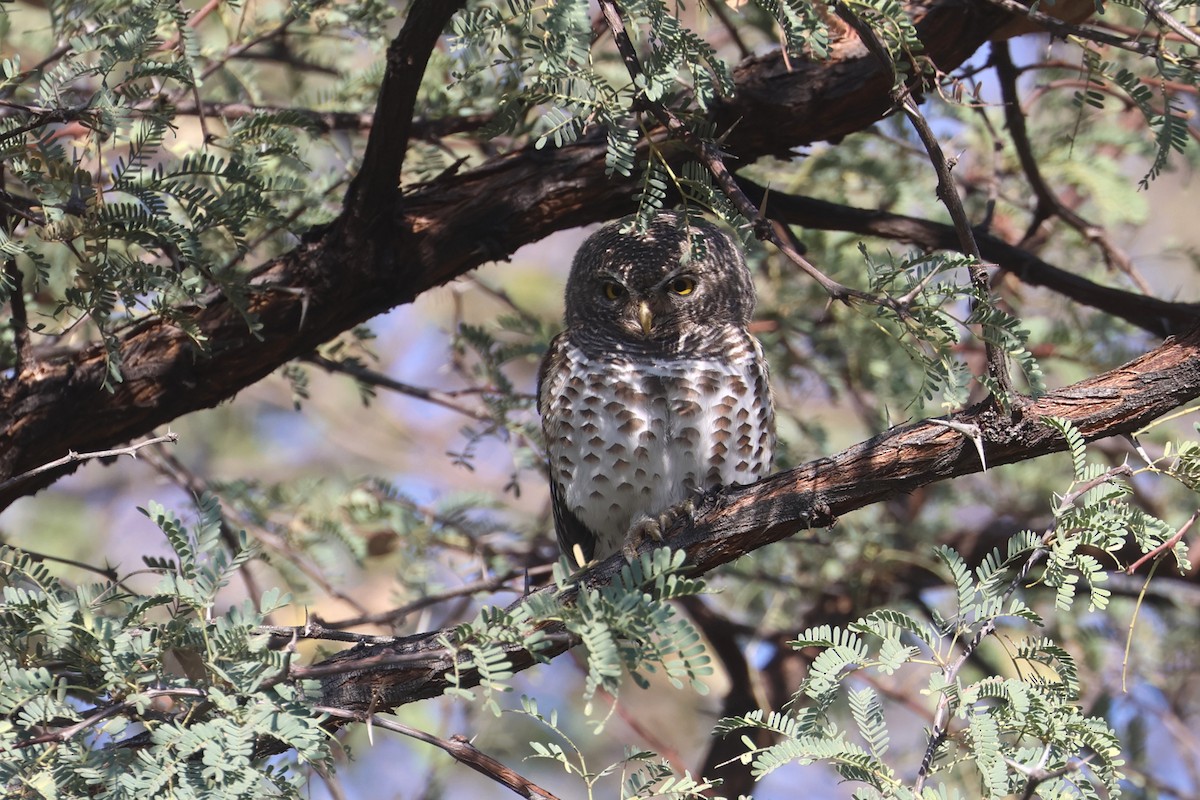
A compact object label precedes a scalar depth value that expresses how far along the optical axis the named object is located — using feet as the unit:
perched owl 24.77
